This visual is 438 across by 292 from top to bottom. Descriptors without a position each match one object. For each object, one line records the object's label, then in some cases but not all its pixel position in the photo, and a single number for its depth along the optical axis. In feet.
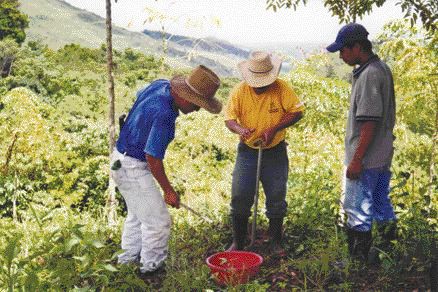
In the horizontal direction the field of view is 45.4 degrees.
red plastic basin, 12.53
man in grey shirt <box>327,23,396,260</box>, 12.45
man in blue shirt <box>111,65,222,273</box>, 12.65
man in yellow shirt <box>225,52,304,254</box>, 14.69
